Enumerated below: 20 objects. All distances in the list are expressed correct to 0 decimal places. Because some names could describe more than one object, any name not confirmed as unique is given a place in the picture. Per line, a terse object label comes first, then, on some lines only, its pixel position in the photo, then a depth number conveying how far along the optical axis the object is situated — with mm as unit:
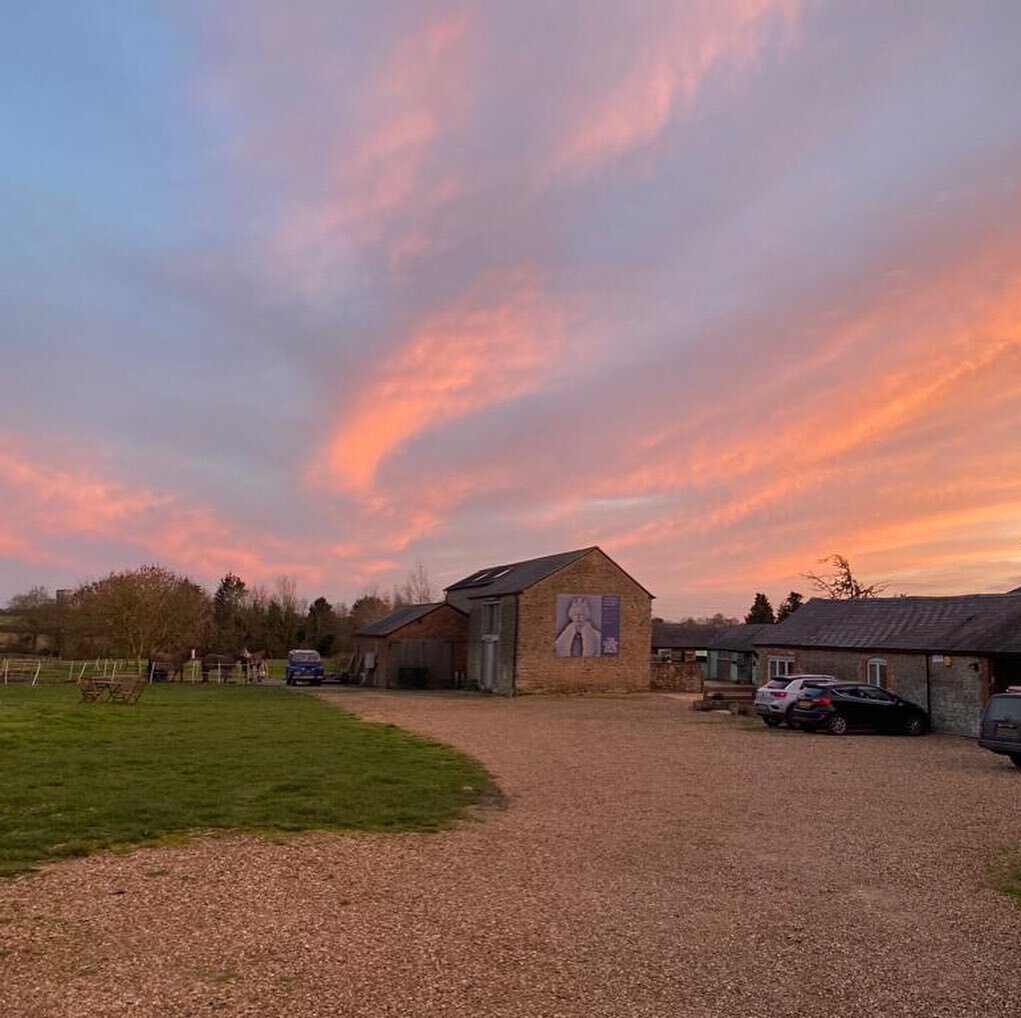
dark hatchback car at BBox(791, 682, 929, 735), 23281
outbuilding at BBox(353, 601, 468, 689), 45312
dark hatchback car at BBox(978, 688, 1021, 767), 16312
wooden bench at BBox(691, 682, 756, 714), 29641
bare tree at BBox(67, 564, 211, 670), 46281
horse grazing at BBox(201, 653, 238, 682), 45500
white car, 24314
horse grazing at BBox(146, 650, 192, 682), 43719
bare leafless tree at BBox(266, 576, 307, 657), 74125
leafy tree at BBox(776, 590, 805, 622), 72875
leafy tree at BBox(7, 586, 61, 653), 55719
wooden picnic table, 26781
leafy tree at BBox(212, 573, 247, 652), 69500
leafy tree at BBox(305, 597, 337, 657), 74188
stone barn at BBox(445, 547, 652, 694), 38875
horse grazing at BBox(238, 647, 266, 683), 47250
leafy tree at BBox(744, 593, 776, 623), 76250
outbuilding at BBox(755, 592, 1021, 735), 23906
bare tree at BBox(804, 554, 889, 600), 65738
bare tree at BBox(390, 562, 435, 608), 109388
